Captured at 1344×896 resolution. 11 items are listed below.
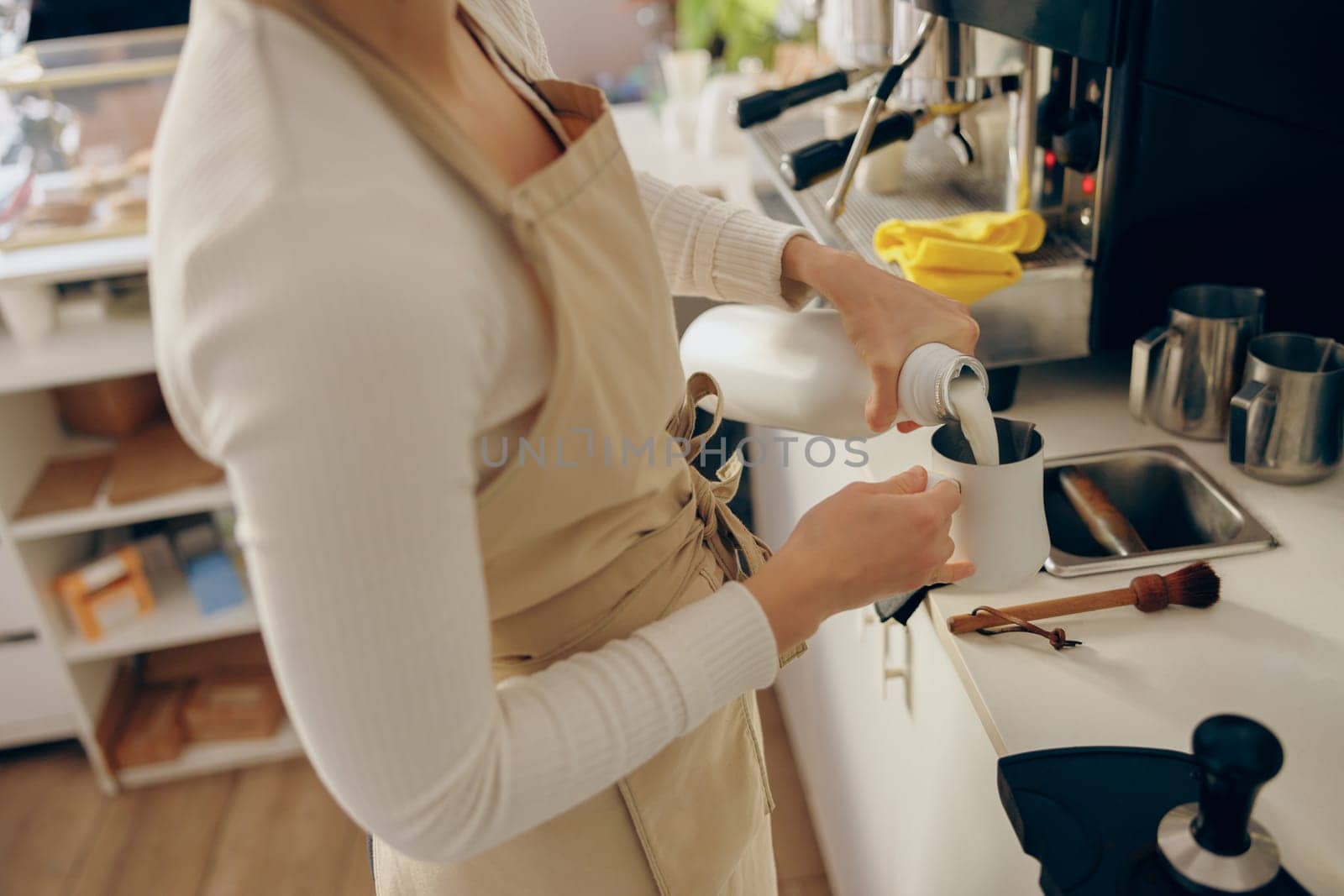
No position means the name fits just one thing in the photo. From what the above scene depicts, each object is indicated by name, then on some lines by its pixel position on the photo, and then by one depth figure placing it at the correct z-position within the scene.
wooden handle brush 0.87
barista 0.44
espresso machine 0.97
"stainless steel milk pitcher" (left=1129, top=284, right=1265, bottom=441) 1.07
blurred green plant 2.44
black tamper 0.57
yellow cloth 1.13
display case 1.71
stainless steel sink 1.02
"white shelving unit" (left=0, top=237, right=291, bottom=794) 1.74
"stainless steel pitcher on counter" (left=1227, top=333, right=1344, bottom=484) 0.99
